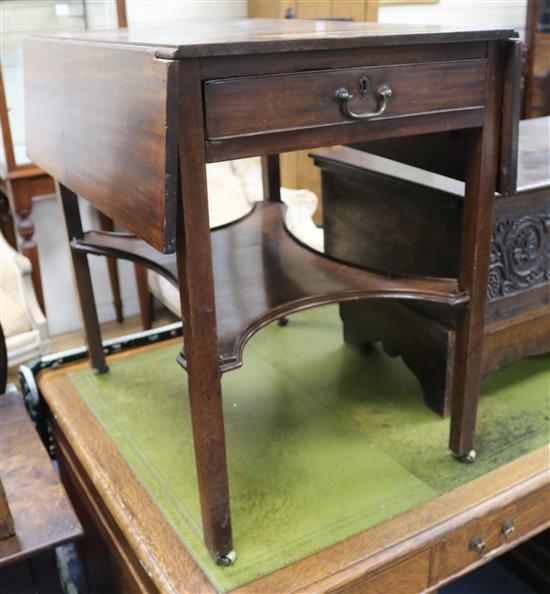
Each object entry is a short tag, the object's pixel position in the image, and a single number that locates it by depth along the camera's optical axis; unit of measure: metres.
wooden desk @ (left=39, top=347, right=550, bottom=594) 0.97
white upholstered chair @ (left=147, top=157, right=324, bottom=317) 2.21
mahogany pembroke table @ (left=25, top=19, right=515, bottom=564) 0.78
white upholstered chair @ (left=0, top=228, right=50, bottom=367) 2.28
